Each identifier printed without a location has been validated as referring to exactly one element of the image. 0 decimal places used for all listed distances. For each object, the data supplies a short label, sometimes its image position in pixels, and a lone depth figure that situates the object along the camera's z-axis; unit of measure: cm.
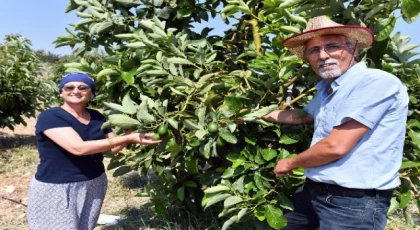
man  161
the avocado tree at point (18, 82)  641
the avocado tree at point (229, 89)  203
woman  231
